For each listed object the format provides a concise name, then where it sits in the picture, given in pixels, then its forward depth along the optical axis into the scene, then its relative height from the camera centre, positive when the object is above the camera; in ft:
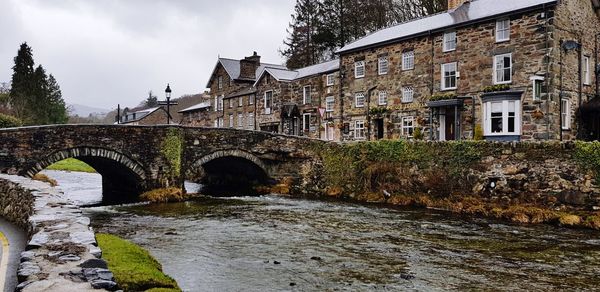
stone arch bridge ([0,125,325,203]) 66.69 -1.32
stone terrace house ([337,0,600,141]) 80.07 +13.42
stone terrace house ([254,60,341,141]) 119.85 +12.01
